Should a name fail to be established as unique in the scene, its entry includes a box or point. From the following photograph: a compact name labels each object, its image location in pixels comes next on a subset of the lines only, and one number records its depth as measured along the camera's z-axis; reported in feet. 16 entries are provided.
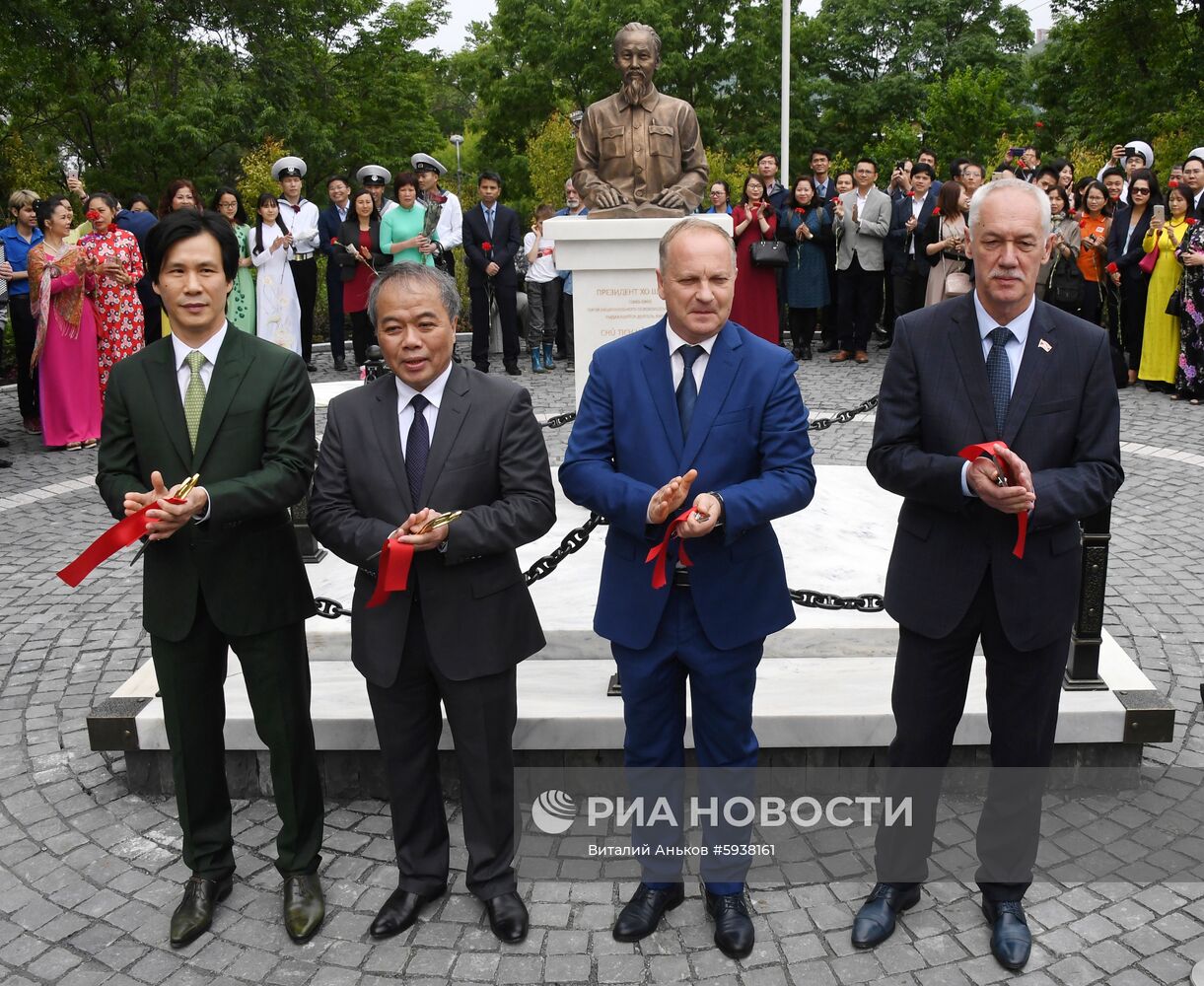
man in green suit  11.55
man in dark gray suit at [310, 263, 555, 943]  11.41
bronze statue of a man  24.77
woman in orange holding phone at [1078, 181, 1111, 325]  42.34
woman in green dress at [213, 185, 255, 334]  41.57
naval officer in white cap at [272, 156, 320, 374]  45.96
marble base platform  14.84
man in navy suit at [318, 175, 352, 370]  47.47
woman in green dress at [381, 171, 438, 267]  44.47
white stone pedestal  23.75
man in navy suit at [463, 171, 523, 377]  46.39
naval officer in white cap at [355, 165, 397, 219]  48.21
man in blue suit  11.25
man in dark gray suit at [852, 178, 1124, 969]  10.96
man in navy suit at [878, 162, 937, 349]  46.47
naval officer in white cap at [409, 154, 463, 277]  45.96
